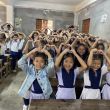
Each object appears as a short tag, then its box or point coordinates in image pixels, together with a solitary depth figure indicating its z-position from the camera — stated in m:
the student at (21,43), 3.80
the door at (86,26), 4.36
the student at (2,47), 3.24
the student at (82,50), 1.87
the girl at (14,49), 3.77
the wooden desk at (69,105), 1.12
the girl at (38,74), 1.37
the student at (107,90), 1.47
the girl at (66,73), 1.40
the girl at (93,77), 1.41
